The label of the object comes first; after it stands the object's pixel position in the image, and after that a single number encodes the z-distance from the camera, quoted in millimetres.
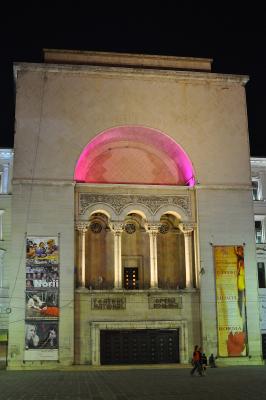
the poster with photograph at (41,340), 29203
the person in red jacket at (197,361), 24125
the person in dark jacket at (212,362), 29844
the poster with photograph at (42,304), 29719
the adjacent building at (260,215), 36531
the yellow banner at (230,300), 30953
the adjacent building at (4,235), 32094
